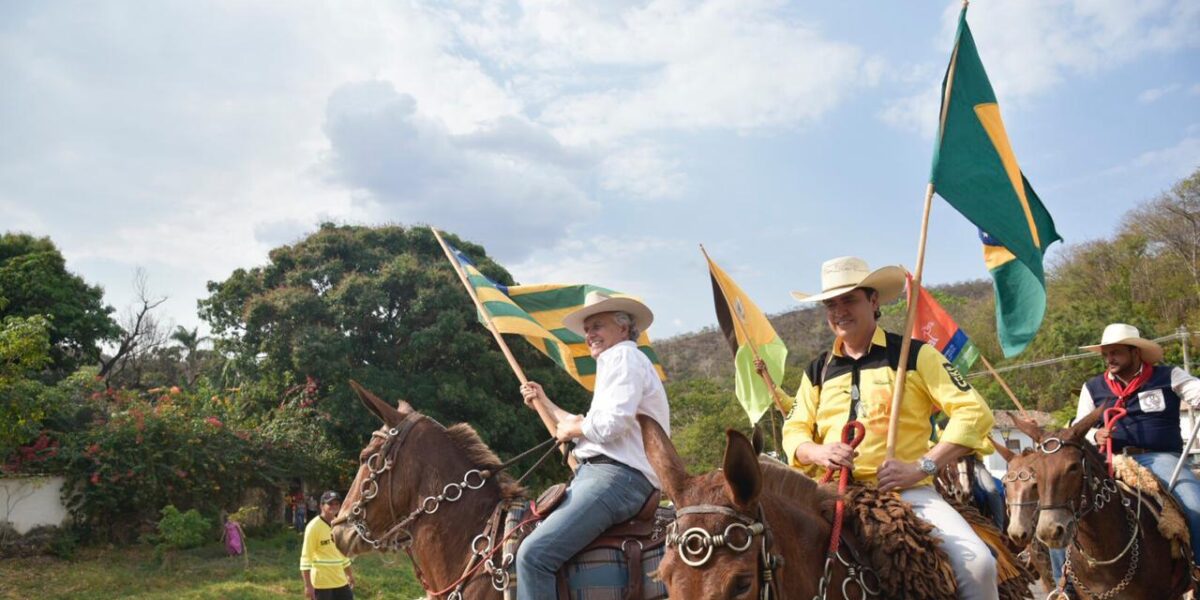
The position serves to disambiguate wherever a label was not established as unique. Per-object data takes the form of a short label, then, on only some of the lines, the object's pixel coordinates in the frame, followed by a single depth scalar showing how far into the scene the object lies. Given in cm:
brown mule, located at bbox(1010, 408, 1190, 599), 602
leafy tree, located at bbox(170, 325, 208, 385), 4066
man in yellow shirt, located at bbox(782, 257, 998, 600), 371
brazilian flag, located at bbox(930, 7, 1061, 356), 487
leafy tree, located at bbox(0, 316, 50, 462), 1342
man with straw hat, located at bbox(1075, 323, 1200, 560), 686
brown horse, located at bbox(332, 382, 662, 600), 552
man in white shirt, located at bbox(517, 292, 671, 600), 456
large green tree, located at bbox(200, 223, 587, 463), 2264
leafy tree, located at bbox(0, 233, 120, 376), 2588
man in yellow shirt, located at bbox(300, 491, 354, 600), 1149
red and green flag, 1079
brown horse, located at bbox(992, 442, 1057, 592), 612
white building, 2581
